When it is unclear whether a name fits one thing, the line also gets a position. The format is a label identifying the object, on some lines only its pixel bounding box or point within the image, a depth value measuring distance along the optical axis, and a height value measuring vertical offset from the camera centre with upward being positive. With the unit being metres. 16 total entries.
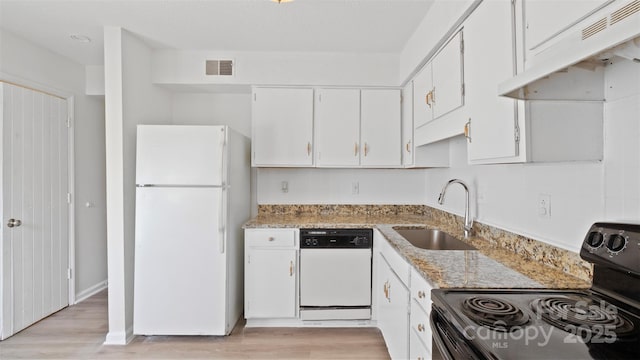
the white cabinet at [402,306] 1.45 -0.72
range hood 0.72 +0.32
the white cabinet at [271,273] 2.73 -0.80
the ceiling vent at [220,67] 3.01 +1.05
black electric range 0.83 -0.42
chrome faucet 2.21 -0.28
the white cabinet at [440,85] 1.83 +0.63
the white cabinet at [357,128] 3.05 +0.48
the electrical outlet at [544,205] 1.53 -0.13
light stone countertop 1.27 -0.41
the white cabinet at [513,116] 1.23 +0.25
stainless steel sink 2.37 -0.46
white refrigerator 2.47 -0.40
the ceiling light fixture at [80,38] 2.64 +1.18
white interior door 2.54 -0.24
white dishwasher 2.74 -0.80
